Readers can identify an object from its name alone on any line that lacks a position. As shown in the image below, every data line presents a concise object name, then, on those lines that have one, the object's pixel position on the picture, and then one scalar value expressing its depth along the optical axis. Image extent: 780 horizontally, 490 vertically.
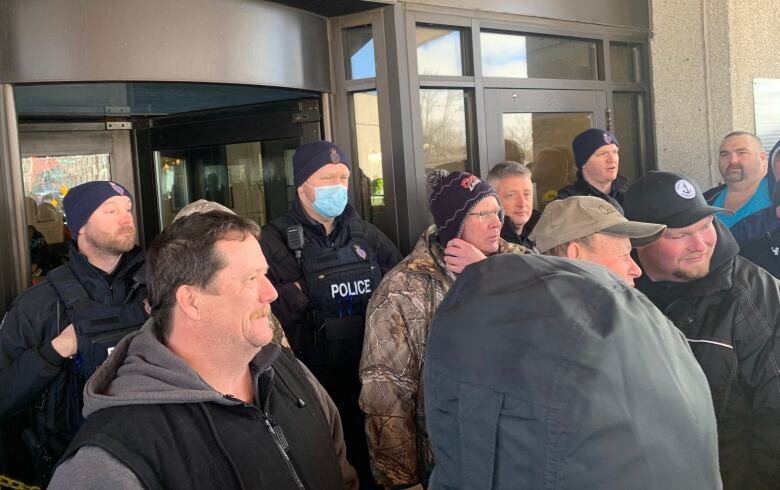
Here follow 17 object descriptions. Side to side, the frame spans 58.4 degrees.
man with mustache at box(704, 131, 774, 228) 4.48
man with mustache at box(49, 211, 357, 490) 1.58
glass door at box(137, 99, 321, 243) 4.22
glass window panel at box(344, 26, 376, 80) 4.17
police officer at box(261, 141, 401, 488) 3.29
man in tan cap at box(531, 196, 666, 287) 2.38
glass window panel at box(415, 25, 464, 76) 4.25
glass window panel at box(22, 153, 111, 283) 4.51
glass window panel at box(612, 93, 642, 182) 5.59
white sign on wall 5.48
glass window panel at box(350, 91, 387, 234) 4.22
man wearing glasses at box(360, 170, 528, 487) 2.61
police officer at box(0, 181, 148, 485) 2.69
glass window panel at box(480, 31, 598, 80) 4.65
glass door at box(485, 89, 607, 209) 4.66
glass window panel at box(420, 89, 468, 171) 4.30
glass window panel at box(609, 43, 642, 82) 5.46
